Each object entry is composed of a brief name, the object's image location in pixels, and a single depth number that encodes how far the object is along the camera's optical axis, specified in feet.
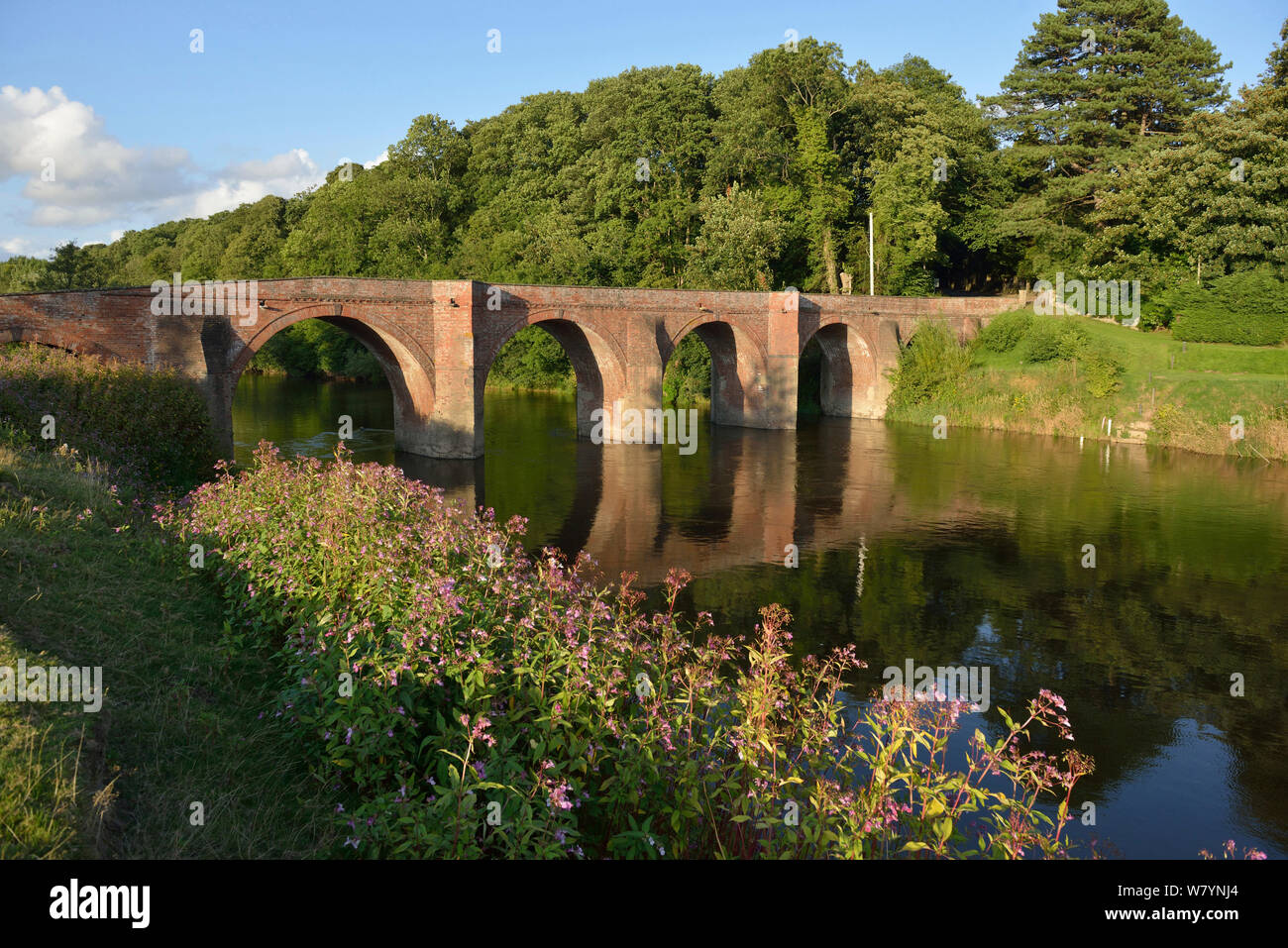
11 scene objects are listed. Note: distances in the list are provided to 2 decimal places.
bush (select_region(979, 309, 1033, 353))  133.08
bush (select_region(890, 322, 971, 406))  131.03
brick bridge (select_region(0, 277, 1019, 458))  73.97
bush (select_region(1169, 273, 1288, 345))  113.29
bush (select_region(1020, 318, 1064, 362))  123.95
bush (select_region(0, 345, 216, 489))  45.68
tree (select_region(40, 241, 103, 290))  226.58
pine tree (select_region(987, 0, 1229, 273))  140.46
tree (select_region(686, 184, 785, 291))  144.36
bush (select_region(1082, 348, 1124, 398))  111.43
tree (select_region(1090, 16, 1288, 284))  113.29
